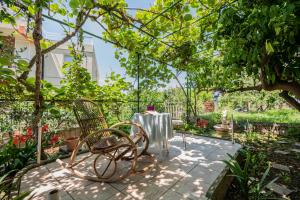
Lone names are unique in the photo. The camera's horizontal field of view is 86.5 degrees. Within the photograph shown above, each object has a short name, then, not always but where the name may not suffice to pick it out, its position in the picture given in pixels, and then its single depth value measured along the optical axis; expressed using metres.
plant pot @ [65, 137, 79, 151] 3.24
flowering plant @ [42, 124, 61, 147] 3.12
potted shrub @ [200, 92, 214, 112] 9.72
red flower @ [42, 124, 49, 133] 3.10
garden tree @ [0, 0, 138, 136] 1.95
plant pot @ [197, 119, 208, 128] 6.03
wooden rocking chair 2.03
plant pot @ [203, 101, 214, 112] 9.72
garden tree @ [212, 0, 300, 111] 1.21
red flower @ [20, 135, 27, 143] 2.75
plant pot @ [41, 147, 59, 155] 3.38
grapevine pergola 2.68
